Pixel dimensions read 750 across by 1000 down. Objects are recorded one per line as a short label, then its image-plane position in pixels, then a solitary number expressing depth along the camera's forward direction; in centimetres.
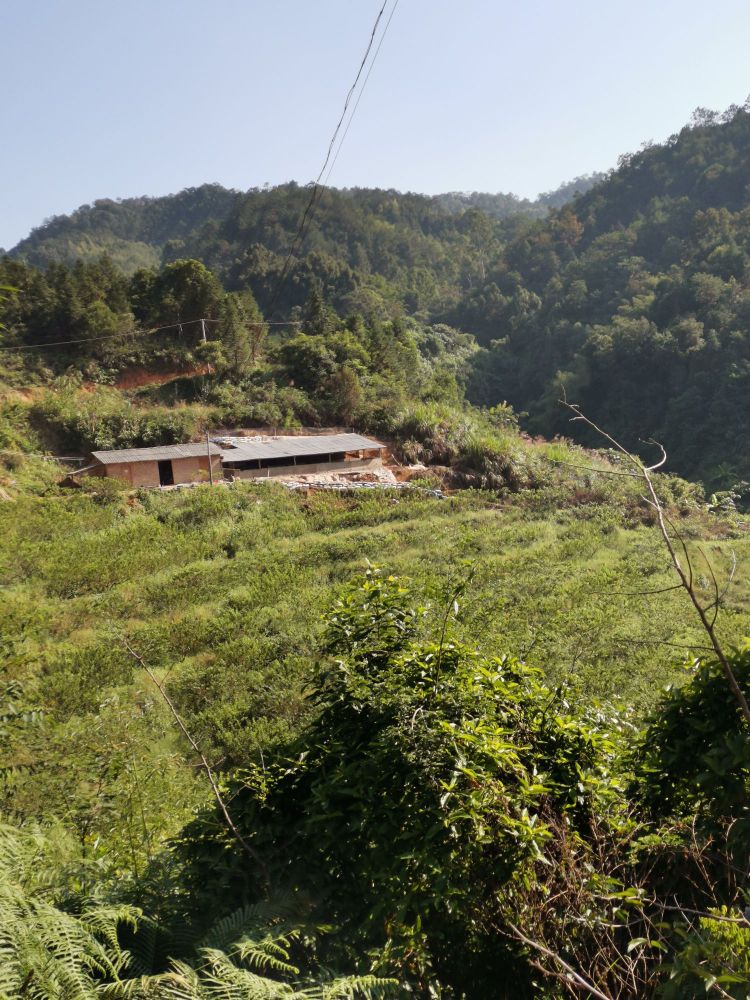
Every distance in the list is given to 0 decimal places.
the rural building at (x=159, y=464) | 6152
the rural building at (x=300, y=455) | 6646
